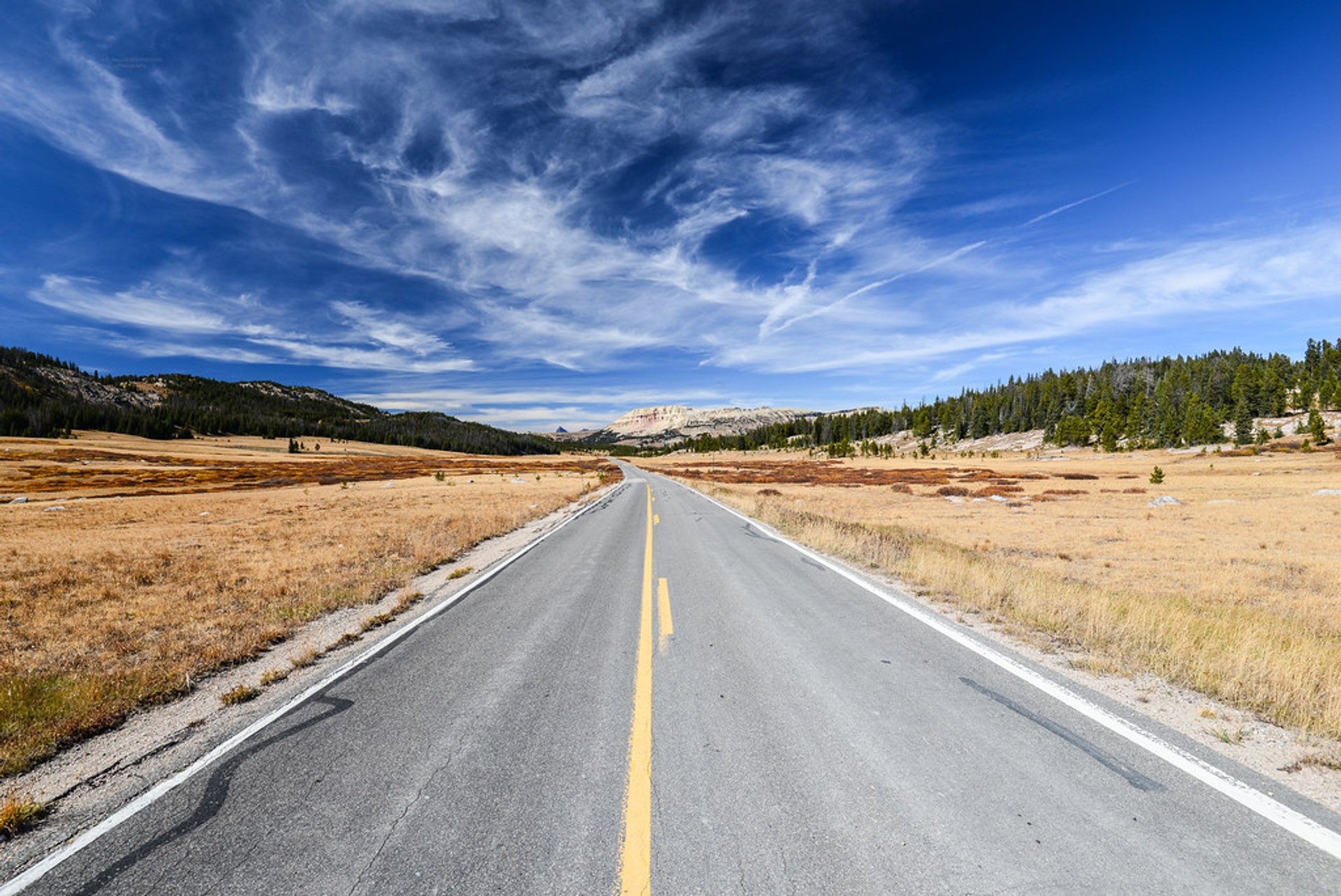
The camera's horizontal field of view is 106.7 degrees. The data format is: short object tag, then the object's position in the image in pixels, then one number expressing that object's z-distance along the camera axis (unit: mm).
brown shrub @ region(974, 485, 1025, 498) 37656
